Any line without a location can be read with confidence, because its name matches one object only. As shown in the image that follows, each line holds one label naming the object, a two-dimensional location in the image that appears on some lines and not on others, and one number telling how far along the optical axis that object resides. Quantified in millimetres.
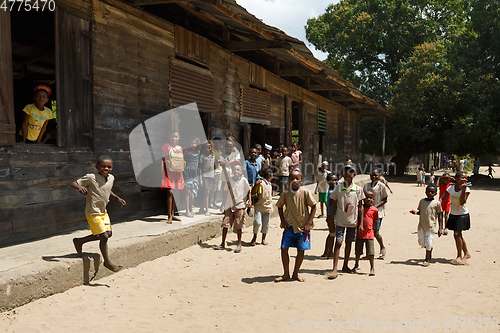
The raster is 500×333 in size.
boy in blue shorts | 4598
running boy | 4234
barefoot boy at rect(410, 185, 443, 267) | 5527
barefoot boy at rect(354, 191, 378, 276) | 5023
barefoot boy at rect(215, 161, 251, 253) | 6301
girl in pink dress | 6578
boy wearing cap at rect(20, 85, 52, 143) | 5109
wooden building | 4863
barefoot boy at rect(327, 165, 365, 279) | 4902
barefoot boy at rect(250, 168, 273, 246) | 6684
